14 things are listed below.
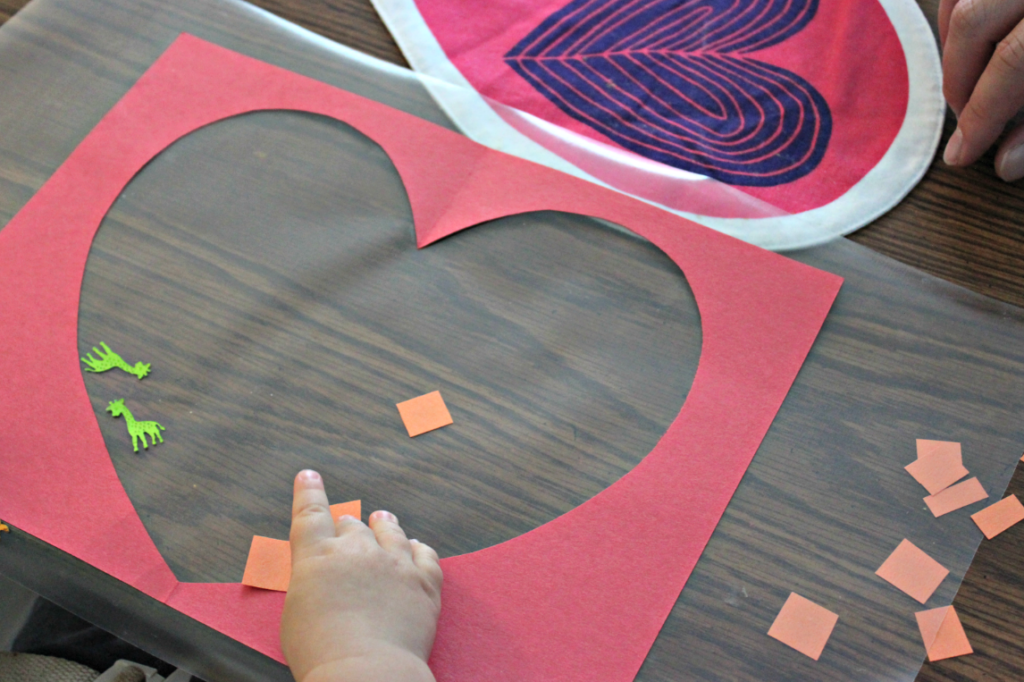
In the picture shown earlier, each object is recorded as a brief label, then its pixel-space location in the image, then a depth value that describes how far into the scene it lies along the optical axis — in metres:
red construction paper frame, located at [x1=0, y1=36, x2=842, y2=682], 0.55
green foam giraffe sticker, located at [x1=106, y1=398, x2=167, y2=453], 0.62
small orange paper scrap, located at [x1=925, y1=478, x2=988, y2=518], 0.58
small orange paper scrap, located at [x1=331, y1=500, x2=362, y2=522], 0.59
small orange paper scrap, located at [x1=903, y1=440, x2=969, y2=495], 0.59
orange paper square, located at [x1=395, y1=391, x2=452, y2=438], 0.62
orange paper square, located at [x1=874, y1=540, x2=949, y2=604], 0.55
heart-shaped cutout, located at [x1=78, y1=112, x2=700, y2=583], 0.60
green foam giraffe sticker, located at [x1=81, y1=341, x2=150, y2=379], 0.64
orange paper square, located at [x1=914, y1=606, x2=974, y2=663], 0.53
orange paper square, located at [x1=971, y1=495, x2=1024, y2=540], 0.57
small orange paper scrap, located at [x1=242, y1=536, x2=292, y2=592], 0.56
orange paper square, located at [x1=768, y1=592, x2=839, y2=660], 0.54
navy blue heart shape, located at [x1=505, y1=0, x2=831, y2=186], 0.74
